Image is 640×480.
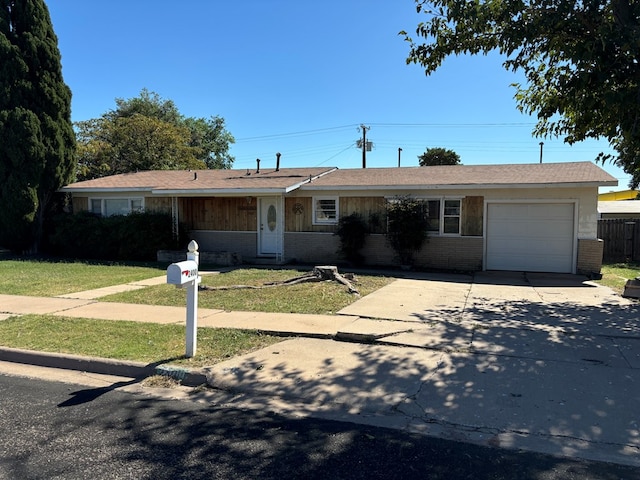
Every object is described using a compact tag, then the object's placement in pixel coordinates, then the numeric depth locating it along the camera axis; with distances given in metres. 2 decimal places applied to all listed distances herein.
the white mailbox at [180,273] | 5.36
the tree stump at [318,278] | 11.16
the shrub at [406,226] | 14.49
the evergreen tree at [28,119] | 17.31
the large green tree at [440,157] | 42.81
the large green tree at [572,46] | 7.00
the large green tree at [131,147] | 32.84
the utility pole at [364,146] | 42.40
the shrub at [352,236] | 15.36
